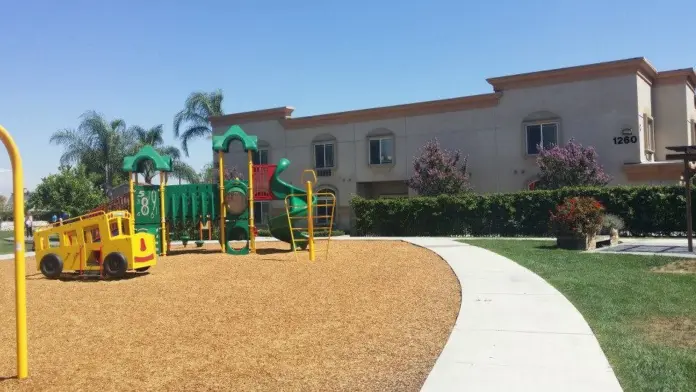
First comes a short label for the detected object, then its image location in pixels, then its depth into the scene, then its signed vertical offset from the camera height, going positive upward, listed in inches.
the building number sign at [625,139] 1066.1 +110.7
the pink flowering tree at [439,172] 1164.5 +66.6
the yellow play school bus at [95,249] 500.7 -28.6
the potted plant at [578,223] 632.4 -22.0
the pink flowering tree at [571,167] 1035.9 +62.6
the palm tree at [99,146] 1692.9 +200.6
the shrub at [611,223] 751.1 -28.3
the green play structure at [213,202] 697.0 +13.5
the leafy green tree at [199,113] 1785.2 +298.2
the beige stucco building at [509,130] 1080.2 +156.0
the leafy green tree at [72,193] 1378.0 +56.8
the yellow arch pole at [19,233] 217.0 -5.5
